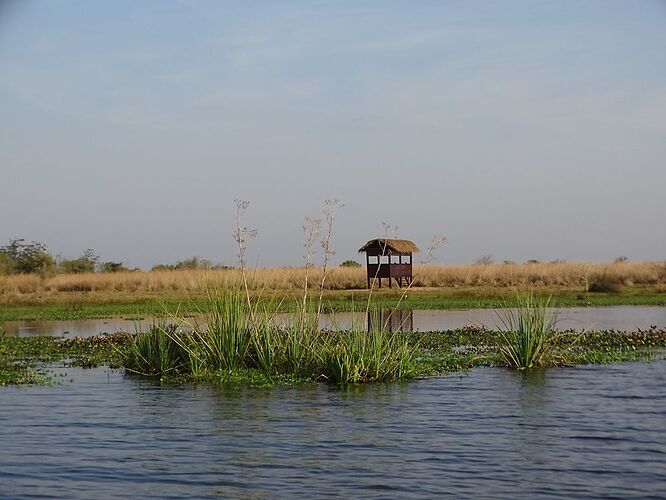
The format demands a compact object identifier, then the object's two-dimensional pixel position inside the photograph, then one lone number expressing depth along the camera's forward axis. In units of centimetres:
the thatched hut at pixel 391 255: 5307
